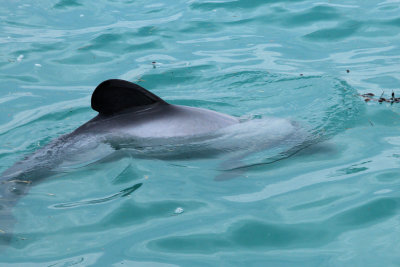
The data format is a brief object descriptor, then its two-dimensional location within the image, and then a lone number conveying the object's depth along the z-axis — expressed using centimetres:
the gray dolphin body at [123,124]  1155
